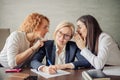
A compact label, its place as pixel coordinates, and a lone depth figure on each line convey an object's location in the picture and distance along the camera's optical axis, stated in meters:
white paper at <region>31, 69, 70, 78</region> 1.73
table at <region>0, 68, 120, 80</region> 1.66
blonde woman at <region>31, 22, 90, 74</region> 2.11
